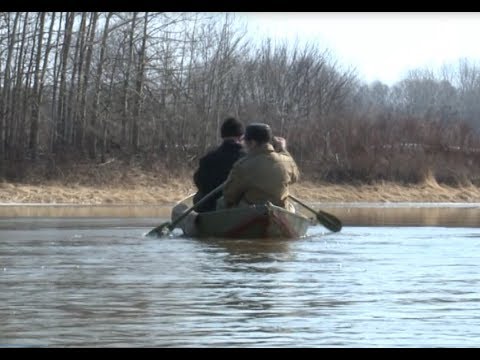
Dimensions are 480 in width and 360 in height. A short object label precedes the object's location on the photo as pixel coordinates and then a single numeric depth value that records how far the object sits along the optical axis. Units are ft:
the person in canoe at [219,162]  66.59
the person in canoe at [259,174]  62.95
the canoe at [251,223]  62.34
